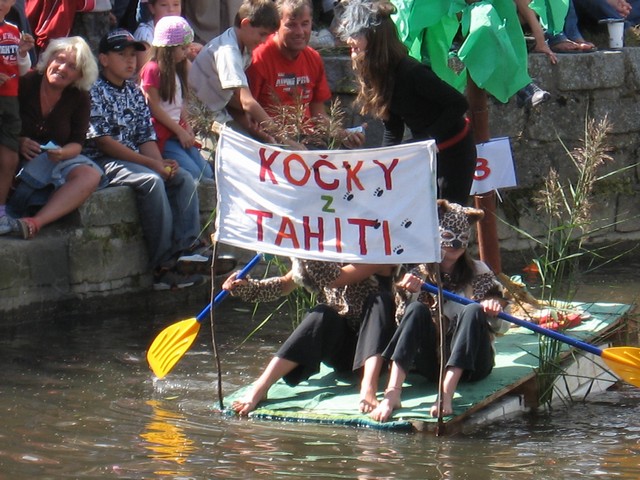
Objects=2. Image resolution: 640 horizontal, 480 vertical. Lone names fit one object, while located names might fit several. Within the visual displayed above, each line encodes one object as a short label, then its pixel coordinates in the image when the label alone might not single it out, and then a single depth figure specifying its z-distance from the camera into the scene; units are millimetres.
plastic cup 21366
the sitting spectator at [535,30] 19910
